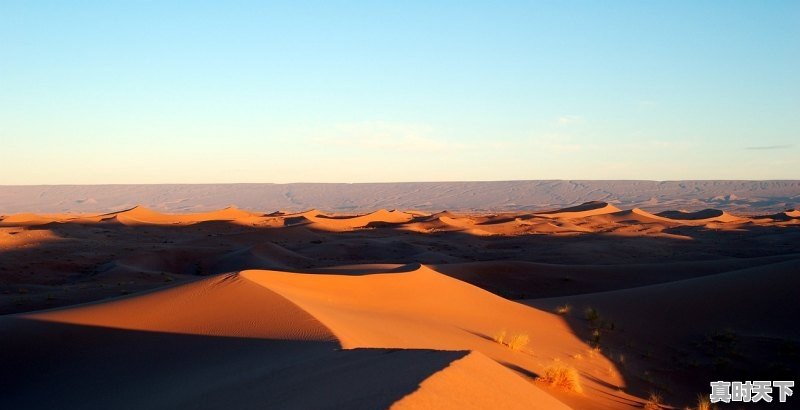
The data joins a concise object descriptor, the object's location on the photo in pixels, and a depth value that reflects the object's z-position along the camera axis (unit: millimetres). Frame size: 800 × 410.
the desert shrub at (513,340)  10962
